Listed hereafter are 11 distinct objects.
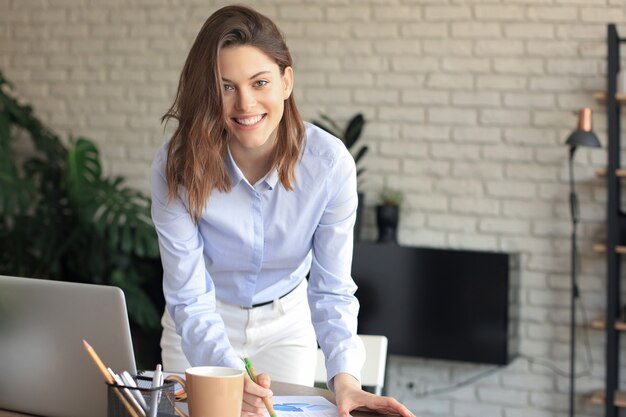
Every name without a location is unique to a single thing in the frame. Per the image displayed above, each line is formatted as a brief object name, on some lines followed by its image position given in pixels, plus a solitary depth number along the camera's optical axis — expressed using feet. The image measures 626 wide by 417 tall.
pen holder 4.58
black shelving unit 13.16
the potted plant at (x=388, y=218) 14.37
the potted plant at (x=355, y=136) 14.53
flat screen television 13.73
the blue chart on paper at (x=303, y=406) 5.47
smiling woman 6.10
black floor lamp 12.68
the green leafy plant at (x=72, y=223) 14.55
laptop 5.19
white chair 7.85
